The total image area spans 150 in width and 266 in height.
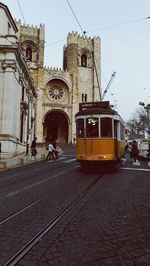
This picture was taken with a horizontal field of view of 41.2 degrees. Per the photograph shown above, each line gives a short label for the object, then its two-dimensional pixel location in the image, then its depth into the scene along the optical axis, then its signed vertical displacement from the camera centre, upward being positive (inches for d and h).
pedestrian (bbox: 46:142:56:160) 629.9 -11.4
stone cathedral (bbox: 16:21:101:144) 1514.3 +519.2
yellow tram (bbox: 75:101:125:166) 353.5 +23.7
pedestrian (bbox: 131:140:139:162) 538.3 -8.5
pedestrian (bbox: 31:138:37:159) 589.4 -10.6
